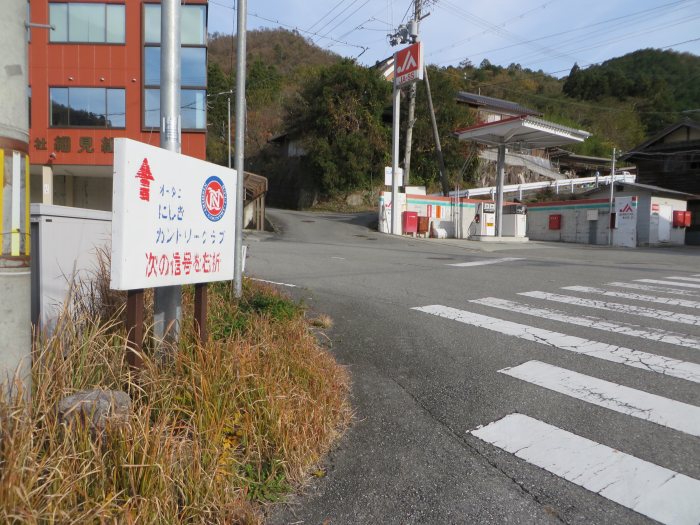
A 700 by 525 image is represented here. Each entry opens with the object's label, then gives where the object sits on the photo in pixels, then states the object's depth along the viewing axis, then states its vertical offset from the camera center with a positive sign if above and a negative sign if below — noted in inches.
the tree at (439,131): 1508.4 +309.2
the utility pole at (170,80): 162.6 +47.5
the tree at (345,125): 1422.2 +307.2
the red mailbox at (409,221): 1079.6 +32.5
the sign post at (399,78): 1013.8 +318.1
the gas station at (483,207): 1000.2 +68.0
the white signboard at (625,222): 1082.1 +42.5
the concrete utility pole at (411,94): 1084.5 +333.6
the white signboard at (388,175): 1011.3 +119.3
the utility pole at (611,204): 1103.0 +80.1
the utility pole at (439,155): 1235.2 +198.8
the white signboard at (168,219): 122.2 +3.3
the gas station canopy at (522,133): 951.6 +208.5
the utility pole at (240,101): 246.4 +63.5
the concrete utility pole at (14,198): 99.7 +5.6
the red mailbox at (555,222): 1244.5 +44.3
